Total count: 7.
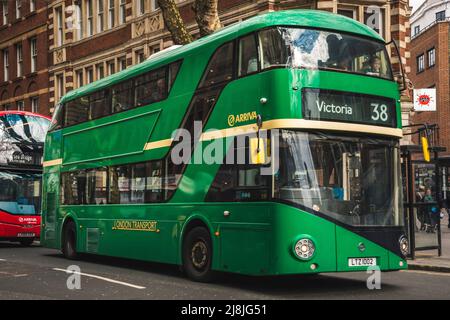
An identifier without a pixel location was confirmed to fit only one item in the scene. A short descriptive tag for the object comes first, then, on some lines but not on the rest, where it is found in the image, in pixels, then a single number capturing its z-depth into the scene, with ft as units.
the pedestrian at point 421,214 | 49.91
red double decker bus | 72.23
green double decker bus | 32.94
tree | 64.34
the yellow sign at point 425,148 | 44.70
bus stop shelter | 49.08
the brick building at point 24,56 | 135.87
